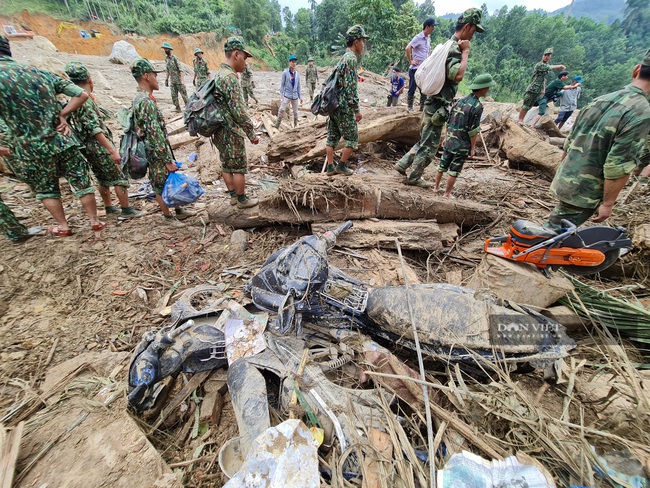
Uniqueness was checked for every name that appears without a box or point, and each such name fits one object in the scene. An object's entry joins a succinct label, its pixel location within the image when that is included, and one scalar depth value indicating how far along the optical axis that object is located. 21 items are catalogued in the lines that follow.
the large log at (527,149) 5.62
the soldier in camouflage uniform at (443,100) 3.74
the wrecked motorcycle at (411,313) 1.84
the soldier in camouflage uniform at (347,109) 4.05
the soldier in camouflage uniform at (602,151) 2.27
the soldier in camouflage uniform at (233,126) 3.53
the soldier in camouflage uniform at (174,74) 8.57
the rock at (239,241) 3.71
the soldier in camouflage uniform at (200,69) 8.82
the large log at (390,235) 3.42
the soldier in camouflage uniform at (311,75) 11.92
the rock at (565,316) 2.40
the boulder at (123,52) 18.36
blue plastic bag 3.79
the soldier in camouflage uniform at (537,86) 7.56
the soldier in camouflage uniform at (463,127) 3.71
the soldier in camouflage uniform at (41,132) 2.92
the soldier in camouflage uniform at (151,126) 3.46
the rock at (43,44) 16.36
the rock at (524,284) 2.39
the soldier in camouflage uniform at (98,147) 3.51
